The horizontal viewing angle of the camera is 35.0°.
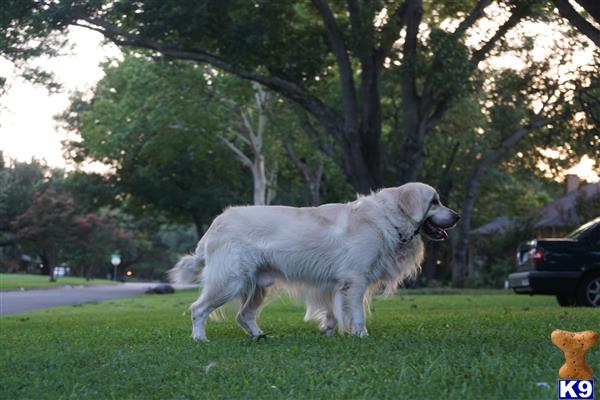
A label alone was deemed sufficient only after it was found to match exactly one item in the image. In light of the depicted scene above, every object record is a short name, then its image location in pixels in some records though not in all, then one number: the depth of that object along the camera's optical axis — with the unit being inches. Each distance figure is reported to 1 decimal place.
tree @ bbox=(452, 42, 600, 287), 556.1
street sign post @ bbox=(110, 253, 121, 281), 3006.9
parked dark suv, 677.9
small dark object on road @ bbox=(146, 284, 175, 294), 1567.4
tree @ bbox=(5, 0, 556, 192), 801.6
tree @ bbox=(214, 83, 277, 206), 1571.1
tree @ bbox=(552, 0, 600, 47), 422.0
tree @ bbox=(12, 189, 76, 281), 2331.4
